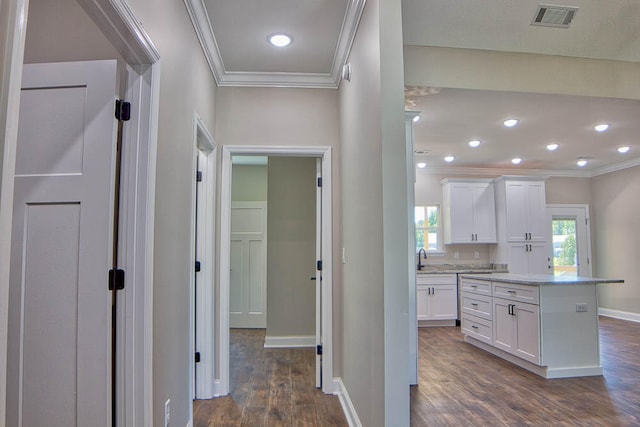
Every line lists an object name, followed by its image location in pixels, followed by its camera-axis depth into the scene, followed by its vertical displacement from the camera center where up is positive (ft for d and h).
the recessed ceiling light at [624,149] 18.67 +4.50
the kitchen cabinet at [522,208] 21.53 +1.82
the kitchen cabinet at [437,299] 20.33 -3.14
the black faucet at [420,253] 22.56 -0.80
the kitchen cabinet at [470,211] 22.04 +1.68
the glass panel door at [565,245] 24.04 -0.34
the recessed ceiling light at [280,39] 9.11 +4.86
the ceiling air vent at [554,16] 8.54 +5.17
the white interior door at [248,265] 19.27 -1.24
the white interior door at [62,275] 5.12 -0.45
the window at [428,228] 23.06 +0.74
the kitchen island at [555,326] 12.13 -2.78
